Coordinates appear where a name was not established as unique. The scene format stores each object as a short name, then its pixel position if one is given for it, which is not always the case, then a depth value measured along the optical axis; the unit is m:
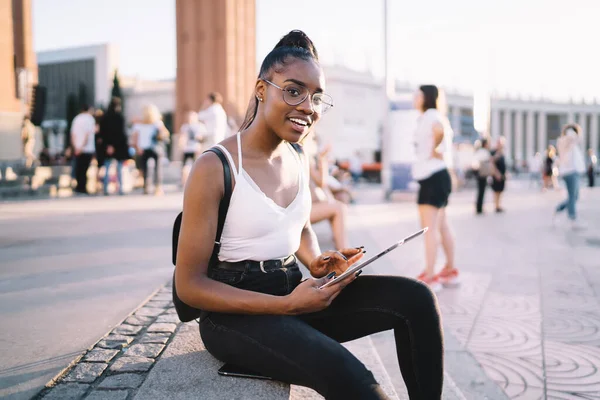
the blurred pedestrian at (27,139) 13.23
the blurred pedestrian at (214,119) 10.53
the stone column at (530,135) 99.10
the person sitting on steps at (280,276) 1.83
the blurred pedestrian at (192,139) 12.37
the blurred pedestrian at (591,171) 26.00
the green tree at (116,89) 70.44
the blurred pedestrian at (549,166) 21.74
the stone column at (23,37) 15.99
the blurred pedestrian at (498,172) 11.90
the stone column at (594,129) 104.77
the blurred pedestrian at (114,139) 12.48
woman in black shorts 4.71
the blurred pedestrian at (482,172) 11.40
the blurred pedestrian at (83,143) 11.78
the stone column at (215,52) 23.69
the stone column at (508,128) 95.94
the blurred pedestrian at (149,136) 12.01
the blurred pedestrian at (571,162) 9.16
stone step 1.86
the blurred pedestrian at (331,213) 5.29
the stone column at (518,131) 97.88
